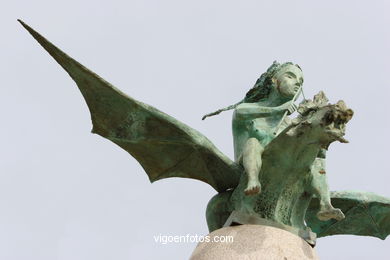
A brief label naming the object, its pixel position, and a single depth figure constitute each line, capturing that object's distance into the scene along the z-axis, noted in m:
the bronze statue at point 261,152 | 18.56
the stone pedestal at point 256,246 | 17.61
